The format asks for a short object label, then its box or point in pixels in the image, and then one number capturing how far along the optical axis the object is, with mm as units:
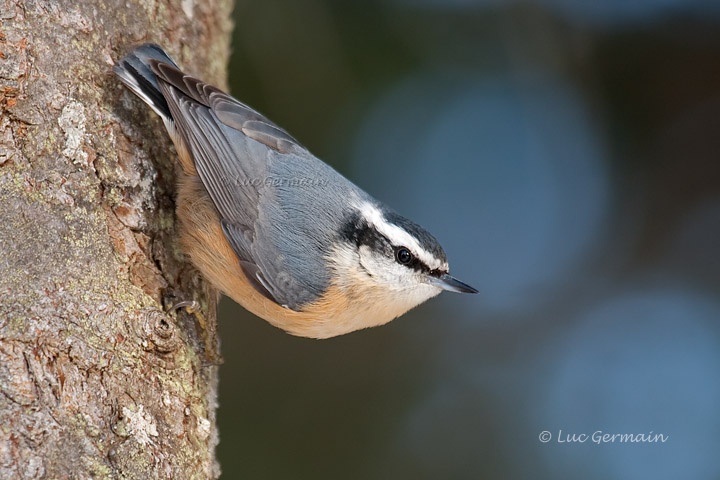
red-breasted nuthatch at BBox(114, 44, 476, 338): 3237
